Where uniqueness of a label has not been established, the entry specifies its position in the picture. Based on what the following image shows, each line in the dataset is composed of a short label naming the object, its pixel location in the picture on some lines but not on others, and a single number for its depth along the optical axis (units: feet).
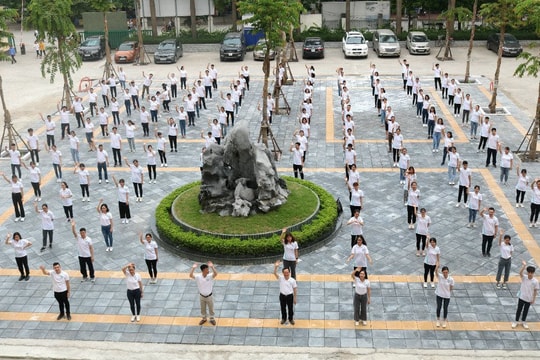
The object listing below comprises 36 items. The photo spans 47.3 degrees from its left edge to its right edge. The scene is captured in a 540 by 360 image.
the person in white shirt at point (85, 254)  44.29
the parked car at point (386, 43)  123.95
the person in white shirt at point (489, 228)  46.32
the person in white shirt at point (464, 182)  54.85
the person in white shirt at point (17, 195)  55.52
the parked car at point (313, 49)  125.90
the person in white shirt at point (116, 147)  66.59
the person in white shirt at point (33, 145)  68.80
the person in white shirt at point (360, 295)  38.40
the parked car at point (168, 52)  127.13
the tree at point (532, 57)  62.54
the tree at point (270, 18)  66.03
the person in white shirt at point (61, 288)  39.34
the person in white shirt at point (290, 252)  42.86
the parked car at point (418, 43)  126.52
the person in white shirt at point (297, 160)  61.46
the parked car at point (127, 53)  127.03
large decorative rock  51.42
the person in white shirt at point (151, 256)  43.50
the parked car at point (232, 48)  126.82
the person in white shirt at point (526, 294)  37.67
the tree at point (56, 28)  83.05
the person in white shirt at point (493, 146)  63.87
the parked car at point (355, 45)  124.77
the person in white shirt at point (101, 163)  62.59
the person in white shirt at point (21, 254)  44.47
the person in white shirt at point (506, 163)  59.41
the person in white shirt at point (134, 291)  39.12
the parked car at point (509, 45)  121.19
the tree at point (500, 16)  79.61
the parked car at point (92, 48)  133.28
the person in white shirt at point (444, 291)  38.40
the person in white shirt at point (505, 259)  42.42
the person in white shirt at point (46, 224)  49.49
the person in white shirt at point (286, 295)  38.32
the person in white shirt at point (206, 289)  38.63
